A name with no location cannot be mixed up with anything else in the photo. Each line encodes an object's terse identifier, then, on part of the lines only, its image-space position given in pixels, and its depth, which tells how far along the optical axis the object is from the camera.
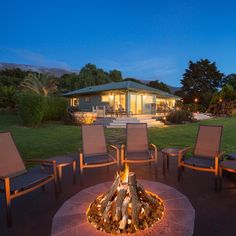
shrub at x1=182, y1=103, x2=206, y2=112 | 30.44
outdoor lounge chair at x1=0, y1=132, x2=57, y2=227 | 2.67
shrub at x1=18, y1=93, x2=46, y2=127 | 13.49
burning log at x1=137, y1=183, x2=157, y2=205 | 2.20
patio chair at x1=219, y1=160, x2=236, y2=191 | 3.18
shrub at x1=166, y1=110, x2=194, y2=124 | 17.44
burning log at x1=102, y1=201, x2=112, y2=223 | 1.95
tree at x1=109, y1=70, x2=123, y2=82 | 40.98
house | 19.27
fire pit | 1.81
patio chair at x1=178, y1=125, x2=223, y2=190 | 3.71
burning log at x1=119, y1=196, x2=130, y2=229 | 1.86
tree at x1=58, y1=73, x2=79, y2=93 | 35.58
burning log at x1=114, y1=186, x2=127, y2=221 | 1.94
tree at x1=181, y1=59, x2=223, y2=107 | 44.38
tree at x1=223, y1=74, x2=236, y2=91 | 38.44
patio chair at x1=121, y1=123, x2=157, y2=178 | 4.44
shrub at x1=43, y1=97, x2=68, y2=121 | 16.88
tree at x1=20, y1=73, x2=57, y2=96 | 21.99
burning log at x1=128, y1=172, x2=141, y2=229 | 1.90
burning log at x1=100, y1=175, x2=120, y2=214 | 2.10
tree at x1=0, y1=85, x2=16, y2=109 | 24.12
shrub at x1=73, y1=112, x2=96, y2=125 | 16.00
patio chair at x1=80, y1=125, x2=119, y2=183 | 4.14
